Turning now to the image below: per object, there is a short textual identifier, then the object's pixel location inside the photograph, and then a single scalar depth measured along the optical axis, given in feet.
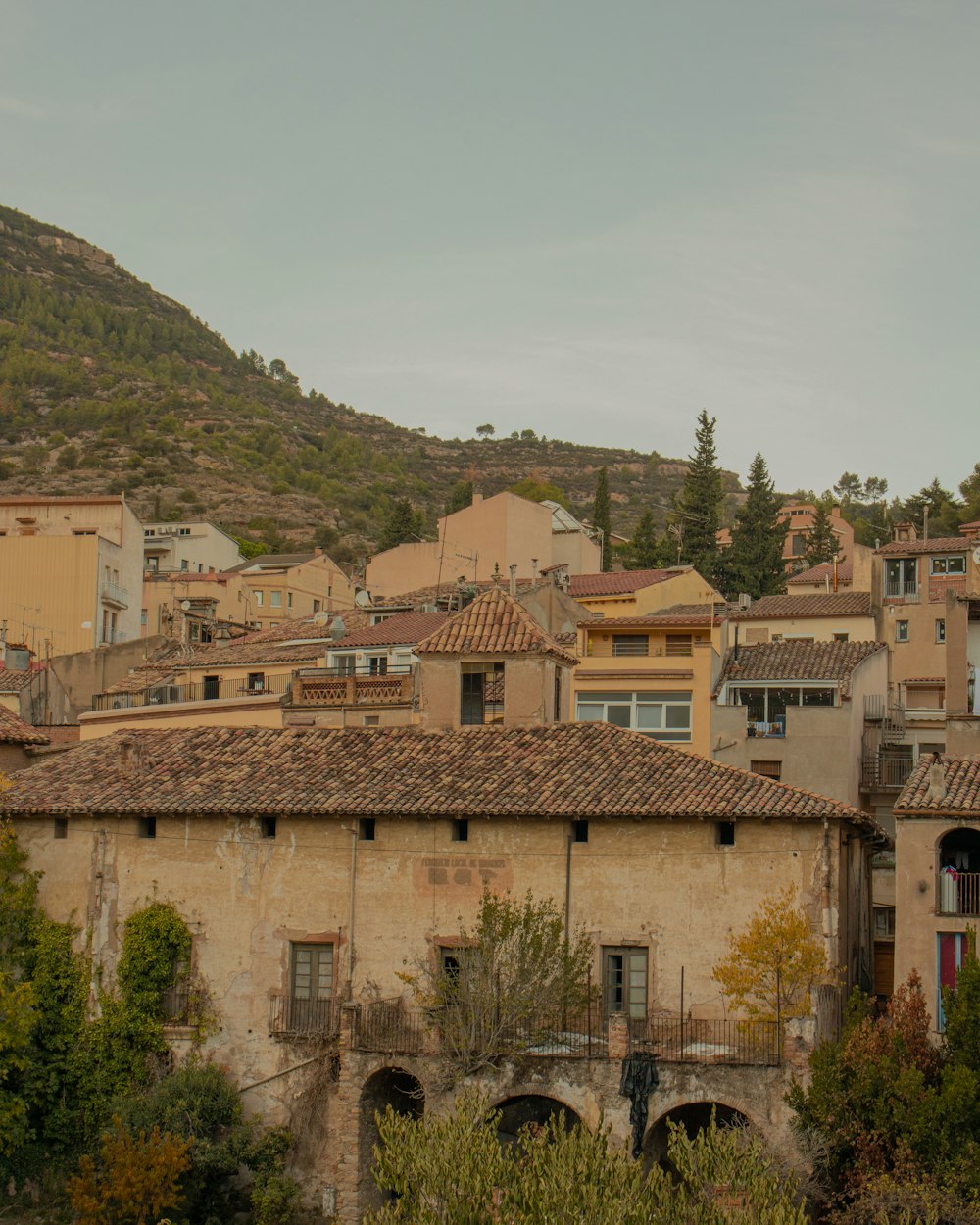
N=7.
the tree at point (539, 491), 391.65
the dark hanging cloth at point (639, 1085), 115.85
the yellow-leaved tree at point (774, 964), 120.78
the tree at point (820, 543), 328.00
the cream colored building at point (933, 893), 118.01
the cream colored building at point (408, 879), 122.72
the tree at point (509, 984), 120.98
